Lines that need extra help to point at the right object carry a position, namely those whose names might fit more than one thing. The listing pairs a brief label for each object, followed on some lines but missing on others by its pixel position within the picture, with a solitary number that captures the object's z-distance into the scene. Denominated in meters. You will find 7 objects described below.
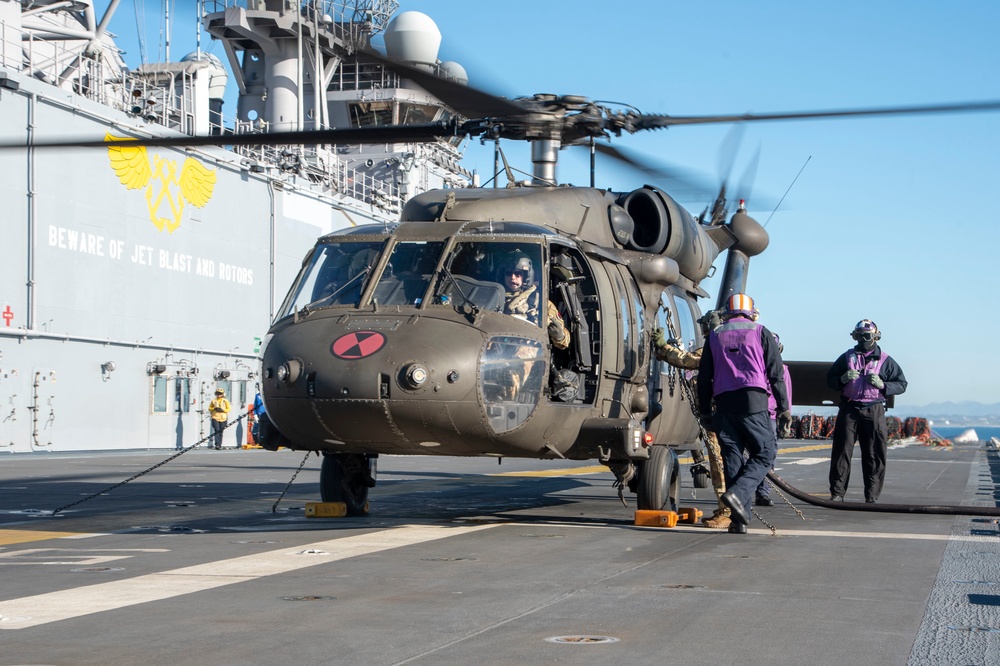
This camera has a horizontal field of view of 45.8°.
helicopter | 9.20
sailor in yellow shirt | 33.31
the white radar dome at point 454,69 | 40.00
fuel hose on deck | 11.51
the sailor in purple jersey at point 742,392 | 10.15
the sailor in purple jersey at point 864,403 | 13.59
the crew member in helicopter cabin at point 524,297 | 9.99
